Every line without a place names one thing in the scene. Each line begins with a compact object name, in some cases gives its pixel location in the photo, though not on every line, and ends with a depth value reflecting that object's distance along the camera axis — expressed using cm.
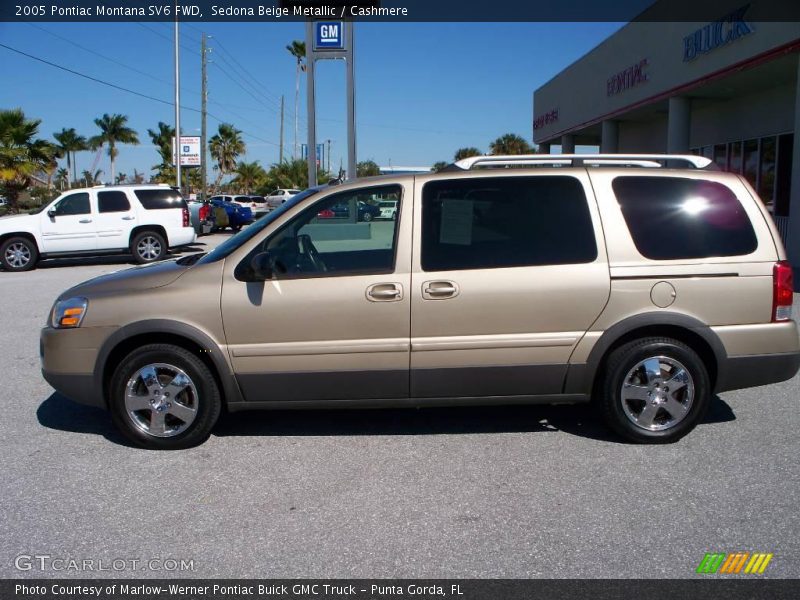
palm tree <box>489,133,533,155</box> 5678
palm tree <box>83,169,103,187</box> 7631
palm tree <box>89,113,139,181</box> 7862
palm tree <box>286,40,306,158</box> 7629
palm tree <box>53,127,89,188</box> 7956
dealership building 1513
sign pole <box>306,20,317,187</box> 1889
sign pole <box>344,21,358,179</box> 1911
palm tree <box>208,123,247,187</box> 7625
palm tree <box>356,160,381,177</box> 6184
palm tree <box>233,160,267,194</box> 7806
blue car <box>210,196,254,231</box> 3070
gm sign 1889
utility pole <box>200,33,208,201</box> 4034
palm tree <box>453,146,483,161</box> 6471
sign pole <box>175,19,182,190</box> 3381
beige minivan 484
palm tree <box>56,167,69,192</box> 8550
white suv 1714
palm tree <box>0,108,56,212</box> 2744
